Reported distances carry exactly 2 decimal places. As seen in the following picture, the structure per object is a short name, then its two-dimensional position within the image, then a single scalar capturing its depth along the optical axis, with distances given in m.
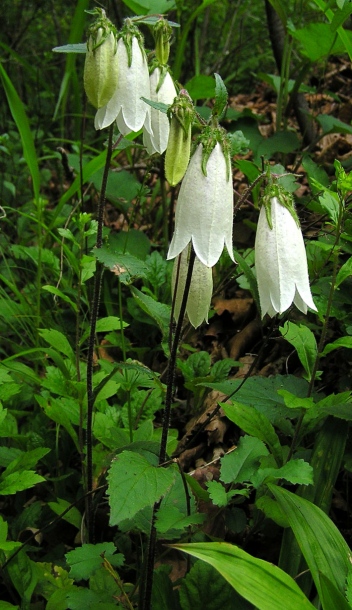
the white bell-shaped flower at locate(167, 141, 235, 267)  0.36
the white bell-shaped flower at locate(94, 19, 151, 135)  0.42
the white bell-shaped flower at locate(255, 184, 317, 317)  0.38
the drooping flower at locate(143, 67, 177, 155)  0.43
